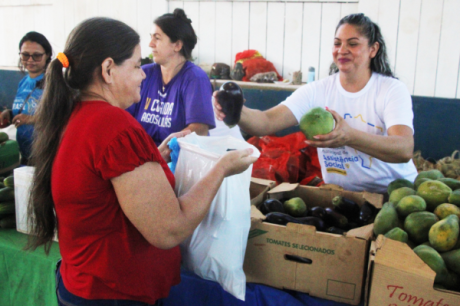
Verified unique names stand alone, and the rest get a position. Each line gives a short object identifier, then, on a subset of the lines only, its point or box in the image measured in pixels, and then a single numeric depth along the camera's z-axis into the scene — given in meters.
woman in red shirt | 1.03
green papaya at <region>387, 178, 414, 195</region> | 1.73
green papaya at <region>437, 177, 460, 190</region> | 1.61
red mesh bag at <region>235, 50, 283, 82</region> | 5.07
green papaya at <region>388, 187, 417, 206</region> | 1.56
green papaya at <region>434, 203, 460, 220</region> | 1.37
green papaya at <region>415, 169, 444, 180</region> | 1.74
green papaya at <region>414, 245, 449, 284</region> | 1.18
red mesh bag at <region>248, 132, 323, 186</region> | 2.56
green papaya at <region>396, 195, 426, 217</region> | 1.43
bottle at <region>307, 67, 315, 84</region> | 4.82
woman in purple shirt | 2.21
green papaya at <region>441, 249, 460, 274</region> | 1.22
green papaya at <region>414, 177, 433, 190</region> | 1.65
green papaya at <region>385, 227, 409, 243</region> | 1.29
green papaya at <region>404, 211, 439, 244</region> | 1.35
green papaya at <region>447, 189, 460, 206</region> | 1.42
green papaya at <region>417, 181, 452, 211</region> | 1.49
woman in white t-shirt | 1.88
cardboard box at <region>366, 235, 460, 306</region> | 1.11
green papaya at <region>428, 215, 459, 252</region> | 1.26
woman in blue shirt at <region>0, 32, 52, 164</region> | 3.27
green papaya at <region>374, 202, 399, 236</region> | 1.38
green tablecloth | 1.76
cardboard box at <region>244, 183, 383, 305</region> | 1.34
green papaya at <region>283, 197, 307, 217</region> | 1.66
